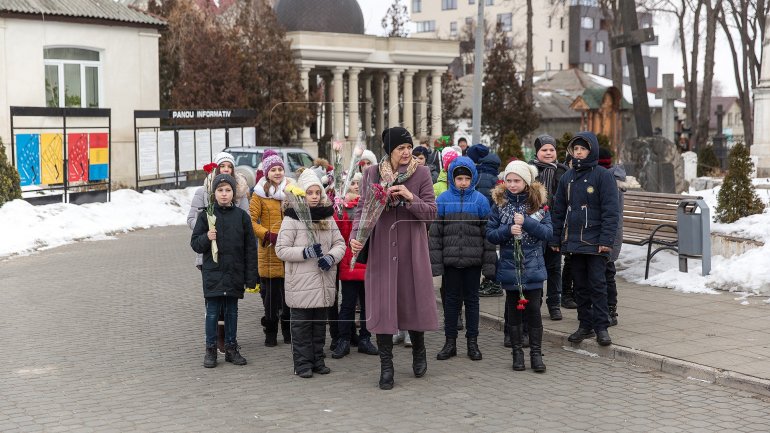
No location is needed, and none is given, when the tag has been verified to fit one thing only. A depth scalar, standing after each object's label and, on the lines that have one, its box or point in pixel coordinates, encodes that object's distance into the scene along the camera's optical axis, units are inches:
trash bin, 467.2
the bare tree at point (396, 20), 2069.4
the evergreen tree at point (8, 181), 826.2
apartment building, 4008.4
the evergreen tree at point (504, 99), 1802.4
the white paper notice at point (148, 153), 1093.8
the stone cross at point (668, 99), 1047.0
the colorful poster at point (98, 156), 1029.8
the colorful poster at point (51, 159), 968.3
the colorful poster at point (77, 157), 997.2
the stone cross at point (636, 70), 766.5
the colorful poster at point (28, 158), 945.5
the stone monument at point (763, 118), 1050.1
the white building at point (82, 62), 1125.1
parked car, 968.8
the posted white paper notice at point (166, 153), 1120.8
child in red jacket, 365.1
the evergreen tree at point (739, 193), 556.7
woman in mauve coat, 319.6
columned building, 1291.8
